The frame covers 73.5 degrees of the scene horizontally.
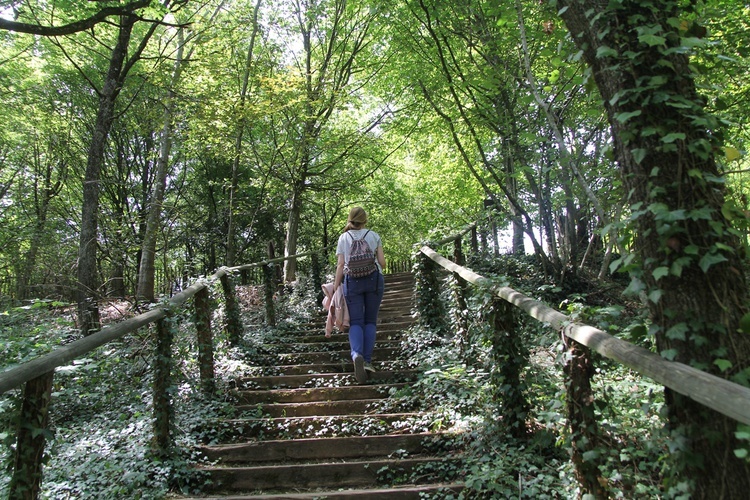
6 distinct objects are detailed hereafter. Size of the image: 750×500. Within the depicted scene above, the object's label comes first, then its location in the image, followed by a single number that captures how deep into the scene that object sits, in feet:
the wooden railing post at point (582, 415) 7.16
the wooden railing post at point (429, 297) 19.04
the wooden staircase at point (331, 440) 10.76
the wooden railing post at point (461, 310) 15.46
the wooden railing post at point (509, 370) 10.58
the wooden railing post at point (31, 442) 7.22
